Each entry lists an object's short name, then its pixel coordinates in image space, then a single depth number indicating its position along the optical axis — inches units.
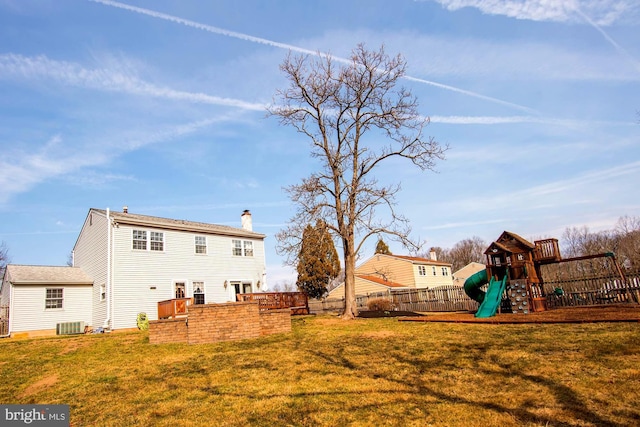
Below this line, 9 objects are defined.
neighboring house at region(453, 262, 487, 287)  2237.9
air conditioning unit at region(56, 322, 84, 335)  893.2
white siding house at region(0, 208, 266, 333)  882.8
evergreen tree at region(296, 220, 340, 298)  1632.6
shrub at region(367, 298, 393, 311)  1091.3
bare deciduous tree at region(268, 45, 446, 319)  775.1
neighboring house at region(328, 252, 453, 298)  1659.7
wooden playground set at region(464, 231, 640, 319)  681.6
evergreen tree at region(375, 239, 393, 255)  2228.1
